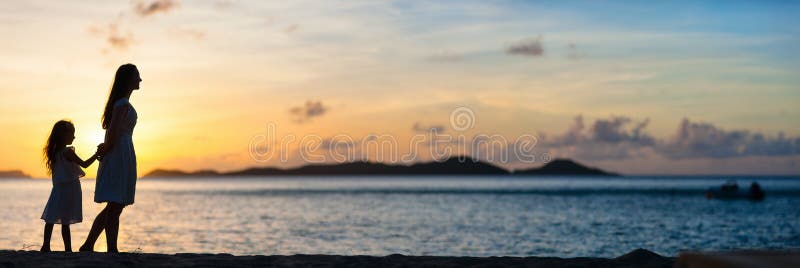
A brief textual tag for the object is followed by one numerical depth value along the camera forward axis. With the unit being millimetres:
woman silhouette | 8703
